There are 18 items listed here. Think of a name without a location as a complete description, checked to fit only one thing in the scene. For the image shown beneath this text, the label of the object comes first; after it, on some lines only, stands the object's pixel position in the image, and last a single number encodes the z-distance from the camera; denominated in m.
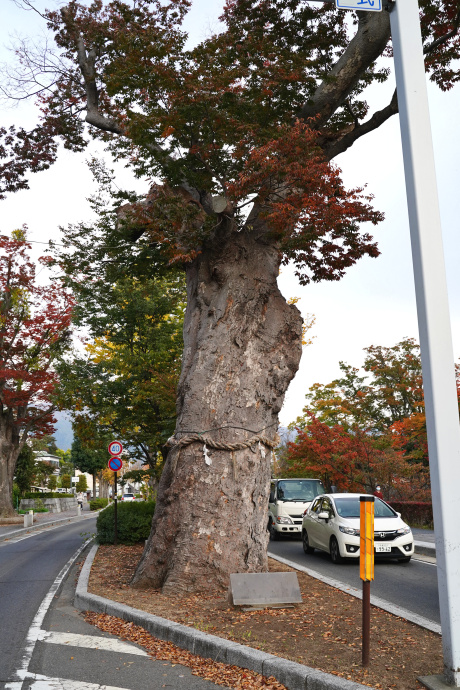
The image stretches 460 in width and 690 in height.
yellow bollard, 4.85
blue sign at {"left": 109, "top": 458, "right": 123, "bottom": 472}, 17.14
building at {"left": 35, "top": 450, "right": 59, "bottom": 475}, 113.05
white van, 18.53
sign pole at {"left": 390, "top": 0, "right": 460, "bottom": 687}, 4.37
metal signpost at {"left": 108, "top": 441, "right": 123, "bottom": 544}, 16.22
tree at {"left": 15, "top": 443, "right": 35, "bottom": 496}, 48.00
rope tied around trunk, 9.18
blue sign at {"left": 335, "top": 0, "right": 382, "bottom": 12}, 5.10
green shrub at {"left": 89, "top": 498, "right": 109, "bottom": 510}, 57.89
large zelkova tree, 8.91
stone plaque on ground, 7.35
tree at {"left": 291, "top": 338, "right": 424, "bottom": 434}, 36.38
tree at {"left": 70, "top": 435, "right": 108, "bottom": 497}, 76.64
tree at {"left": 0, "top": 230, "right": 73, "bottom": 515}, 31.00
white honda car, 12.33
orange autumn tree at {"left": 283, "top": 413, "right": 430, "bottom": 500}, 22.78
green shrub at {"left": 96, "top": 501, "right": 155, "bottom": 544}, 16.47
